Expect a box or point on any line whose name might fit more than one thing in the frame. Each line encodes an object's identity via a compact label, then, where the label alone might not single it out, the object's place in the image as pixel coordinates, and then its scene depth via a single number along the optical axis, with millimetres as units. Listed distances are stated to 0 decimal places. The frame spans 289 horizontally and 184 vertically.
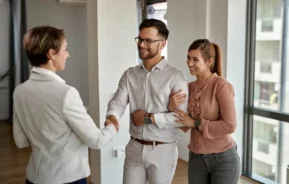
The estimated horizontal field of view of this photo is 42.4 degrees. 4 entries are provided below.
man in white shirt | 2213
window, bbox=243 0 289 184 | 3904
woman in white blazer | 1767
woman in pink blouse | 2127
